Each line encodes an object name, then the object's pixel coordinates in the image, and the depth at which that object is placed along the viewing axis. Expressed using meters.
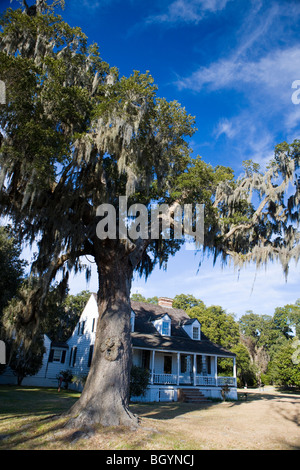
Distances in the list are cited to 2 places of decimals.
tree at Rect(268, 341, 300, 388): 28.59
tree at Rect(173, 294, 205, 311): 44.06
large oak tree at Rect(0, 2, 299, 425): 7.34
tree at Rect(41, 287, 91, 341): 35.81
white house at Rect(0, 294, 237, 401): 18.56
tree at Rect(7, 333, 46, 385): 20.73
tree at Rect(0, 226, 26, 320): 16.86
